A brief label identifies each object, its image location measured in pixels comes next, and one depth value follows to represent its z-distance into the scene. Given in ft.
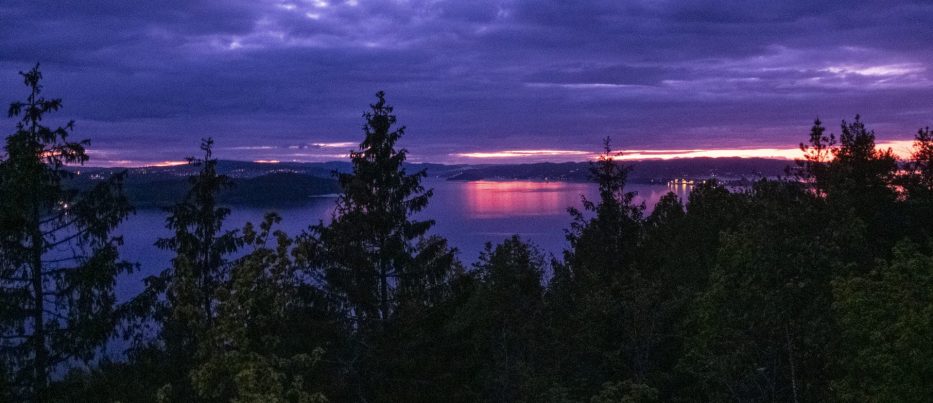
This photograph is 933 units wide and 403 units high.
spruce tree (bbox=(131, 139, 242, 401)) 69.76
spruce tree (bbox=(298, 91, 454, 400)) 70.54
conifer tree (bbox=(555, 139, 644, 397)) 80.38
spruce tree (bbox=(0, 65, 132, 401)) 49.11
